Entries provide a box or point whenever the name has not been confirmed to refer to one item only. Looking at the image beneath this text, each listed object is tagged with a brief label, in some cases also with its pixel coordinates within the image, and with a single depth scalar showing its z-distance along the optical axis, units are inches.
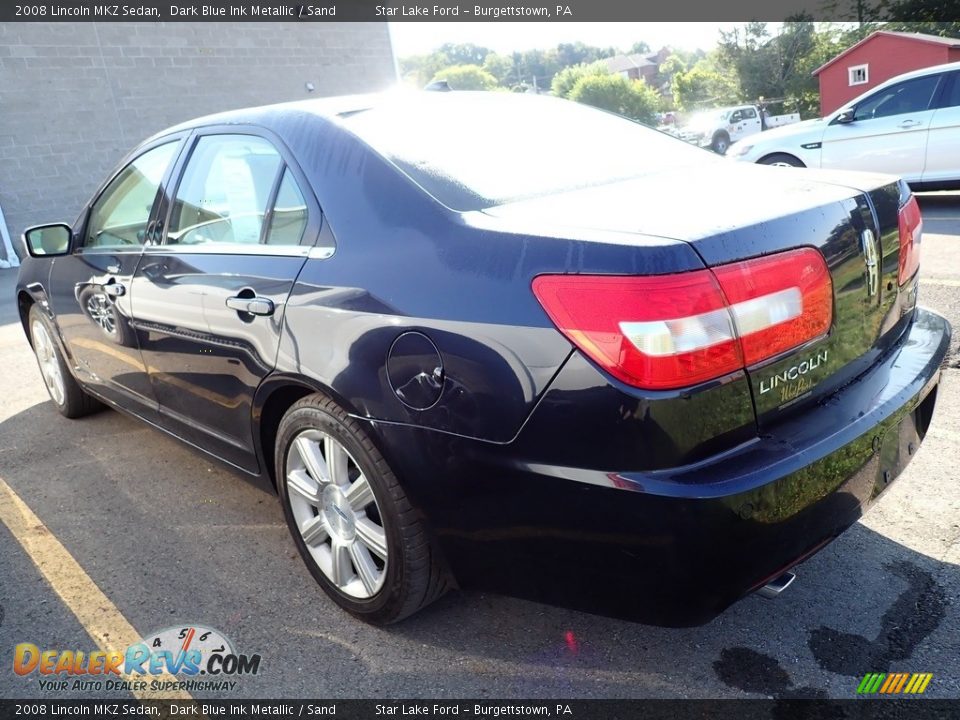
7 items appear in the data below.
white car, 339.6
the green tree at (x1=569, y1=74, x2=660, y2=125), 2613.2
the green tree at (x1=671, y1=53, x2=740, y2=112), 2242.9
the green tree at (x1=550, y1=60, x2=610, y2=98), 3090.3
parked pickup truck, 1419.8
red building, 1125.1
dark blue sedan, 68.6
